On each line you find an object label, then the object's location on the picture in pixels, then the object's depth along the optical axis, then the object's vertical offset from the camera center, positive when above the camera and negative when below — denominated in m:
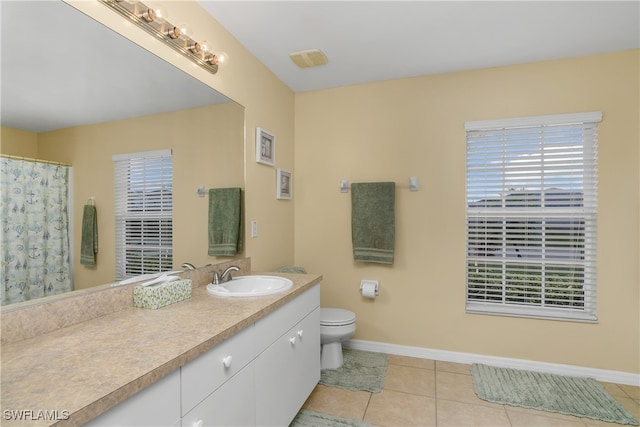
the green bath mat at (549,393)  2.05 -1.23
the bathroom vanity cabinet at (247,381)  0.93 -0.64
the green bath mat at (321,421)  1.93 -1.26
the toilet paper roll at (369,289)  2.88 -0.68
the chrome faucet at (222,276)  1.90 -0.39
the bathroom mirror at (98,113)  1.11 +0.42
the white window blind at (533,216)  2.50 -0.02
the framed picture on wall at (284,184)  2.85 +0.25
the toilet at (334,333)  2.50 -0.93
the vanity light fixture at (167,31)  1.45 +0.89
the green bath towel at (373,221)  2.82 -0.08
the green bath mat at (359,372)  2.38 -1.25
